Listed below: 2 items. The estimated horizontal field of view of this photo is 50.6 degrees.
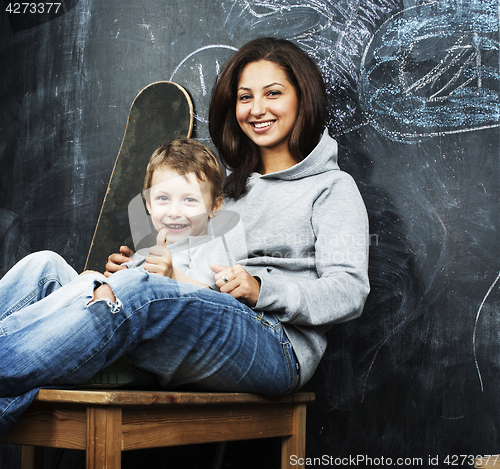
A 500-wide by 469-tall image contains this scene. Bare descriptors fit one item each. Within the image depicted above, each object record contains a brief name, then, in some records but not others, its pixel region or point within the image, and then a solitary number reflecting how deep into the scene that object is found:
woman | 0.87
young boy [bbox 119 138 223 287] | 1.22
